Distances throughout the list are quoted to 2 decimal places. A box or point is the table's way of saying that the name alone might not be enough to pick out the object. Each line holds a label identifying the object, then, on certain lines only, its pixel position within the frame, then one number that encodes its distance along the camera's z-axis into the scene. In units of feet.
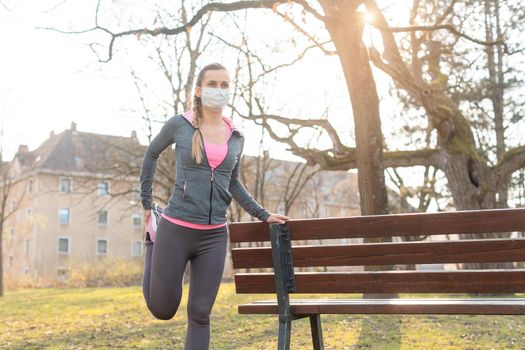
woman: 11.94
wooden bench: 11.50
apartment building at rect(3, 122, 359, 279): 147.88
